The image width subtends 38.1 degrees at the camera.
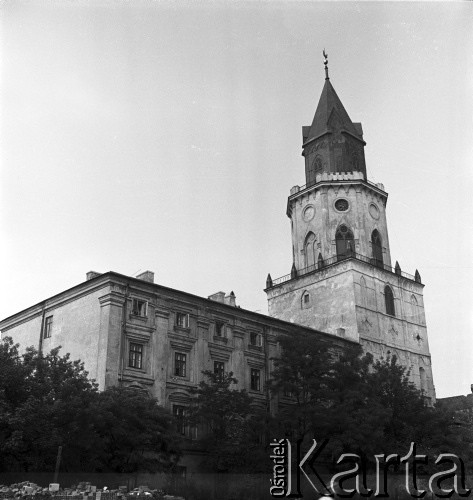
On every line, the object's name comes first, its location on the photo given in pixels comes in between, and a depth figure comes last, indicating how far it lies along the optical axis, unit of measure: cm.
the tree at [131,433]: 3050
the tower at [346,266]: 5672
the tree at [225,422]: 3556
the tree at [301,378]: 3850
